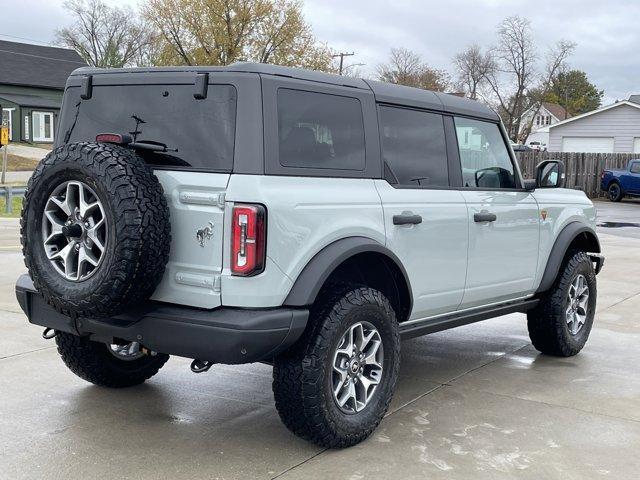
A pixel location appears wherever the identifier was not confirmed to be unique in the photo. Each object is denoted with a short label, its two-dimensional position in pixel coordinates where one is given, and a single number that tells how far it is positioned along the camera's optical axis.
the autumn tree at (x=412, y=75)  69.06
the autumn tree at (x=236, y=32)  48.03
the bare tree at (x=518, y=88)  61.72
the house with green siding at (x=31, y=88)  50.47
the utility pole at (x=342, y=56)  60.97
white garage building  38.38
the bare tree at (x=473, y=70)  66.19
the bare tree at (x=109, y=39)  73.88
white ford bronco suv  3.76
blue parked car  29.97
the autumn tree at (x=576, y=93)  87.31
